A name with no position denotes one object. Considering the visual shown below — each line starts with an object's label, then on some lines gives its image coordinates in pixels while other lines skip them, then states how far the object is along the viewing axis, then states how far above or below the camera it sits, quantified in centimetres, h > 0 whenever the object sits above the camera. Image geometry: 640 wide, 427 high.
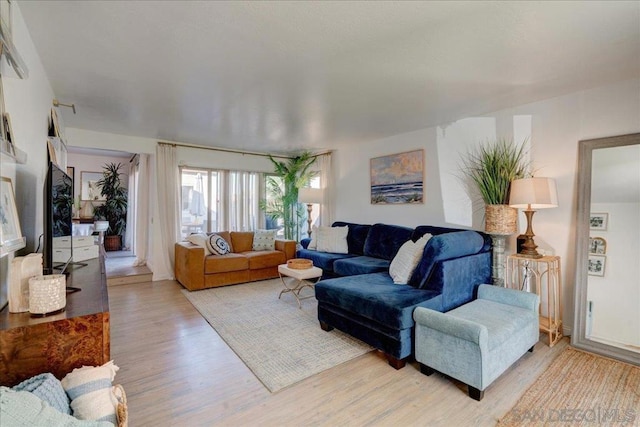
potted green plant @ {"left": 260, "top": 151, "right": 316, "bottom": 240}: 596 +27
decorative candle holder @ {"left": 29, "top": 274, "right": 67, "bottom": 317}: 129 -41
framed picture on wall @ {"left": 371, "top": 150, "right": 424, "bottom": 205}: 422 +39
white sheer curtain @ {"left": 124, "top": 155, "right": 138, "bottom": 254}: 690 -14
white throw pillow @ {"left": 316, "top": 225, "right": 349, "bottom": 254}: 470 -57
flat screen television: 184 -11
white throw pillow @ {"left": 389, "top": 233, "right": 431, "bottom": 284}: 285 -56
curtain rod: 502 +100
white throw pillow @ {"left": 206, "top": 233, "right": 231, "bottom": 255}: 471 -66
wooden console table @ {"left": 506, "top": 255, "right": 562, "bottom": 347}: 275 -78
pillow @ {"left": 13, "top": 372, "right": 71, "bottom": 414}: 105 -68
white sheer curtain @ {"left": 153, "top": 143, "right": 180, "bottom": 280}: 482 +4
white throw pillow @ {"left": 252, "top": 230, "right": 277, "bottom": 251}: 528 -66
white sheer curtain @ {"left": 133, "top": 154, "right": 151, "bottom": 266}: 546 -17
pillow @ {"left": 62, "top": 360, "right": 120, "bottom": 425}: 117 -77
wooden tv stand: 118 -59
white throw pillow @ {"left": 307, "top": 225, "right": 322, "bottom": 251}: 492 -63
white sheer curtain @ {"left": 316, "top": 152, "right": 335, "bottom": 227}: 561 +23
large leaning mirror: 248 -39
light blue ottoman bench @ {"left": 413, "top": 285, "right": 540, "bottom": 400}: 189 -93
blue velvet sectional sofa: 229 -77
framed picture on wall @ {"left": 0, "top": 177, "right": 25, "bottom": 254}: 134 -9
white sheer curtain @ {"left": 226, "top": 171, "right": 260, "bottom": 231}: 576 +7
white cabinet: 216 -39
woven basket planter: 292 -14
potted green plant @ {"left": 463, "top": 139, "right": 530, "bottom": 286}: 294 +15
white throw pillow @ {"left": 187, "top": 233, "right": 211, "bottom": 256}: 459 -57
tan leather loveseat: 429 -91
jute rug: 176 -127
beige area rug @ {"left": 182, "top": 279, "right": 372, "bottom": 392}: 228 -125
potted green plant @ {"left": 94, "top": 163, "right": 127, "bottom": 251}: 742 -7
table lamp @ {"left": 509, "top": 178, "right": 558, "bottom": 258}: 265 +6
